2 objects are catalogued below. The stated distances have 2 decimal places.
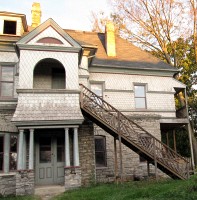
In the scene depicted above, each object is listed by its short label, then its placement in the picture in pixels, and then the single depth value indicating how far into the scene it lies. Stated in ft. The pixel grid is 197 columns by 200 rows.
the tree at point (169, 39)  78.33
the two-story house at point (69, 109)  39.24
